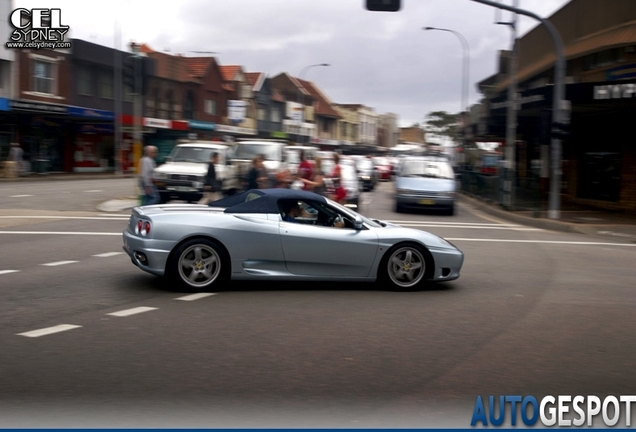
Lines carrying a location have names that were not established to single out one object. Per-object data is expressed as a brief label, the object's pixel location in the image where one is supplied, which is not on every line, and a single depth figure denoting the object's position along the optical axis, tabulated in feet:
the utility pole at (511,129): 87.50
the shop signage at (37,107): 126.41
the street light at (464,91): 143.64
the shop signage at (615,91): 68.13
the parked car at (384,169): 183.70
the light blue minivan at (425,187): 82.84
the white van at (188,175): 75.51
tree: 314.96
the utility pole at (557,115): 69.92
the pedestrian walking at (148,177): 60.23
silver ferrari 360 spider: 31.22
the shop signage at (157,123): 170.60
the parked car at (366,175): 131.34
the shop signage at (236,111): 215.12
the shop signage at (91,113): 140.11
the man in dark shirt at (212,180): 63.57
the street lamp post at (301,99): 278.01
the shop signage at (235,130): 208.53
